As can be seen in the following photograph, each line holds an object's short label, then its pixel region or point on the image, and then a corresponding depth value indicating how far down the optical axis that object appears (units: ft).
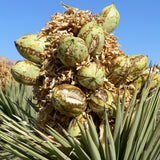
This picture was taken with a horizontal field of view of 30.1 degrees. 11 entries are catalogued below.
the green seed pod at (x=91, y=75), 1.81
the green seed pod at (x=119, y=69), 1.91
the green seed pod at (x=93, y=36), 1.87
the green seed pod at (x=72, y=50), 1.82
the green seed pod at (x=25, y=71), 2.04
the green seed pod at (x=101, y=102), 1.84
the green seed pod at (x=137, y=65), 1.95
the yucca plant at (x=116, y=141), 1.72
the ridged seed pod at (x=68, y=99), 1.82
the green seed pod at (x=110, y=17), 2.11
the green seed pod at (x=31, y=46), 2.05
